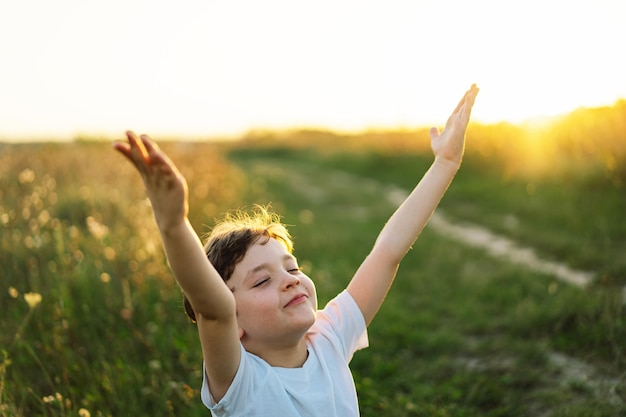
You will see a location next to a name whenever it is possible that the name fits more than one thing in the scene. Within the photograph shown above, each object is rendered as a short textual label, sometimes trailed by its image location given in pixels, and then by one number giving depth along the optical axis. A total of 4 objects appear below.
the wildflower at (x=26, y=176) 4.35
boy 1.32
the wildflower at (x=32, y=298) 2.25
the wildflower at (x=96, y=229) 3.90
